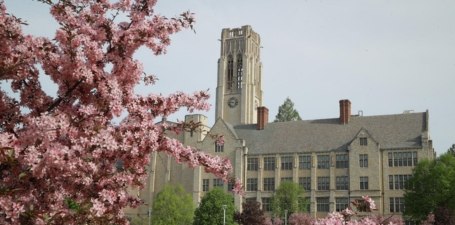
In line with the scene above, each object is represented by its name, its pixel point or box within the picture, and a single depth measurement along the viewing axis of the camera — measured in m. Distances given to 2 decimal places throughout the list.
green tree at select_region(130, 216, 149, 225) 64.19
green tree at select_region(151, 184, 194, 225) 60.31
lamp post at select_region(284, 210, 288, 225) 58.75
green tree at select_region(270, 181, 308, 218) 60.19
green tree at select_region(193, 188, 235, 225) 53.34
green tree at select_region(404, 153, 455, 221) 48.16
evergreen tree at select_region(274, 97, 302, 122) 89.44
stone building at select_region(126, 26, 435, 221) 61.16
